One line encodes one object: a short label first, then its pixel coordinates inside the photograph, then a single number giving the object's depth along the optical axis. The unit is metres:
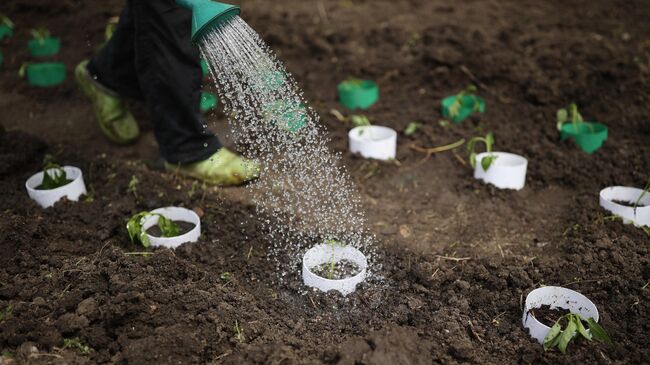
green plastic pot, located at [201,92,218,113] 3.51
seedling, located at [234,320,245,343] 2.12
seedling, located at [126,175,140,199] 3.00
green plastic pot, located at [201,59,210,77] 3.01
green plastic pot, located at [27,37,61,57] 4.37
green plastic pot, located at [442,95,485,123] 3.82
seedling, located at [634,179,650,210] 2.81
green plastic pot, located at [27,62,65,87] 4.12
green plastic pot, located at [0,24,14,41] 4.46
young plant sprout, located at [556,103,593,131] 3.55
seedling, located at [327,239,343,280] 2.46
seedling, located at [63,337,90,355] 2.03
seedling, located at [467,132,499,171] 3.18
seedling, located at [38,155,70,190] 2.93
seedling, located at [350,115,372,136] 3.63
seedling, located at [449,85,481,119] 3.78
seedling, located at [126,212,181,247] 2.56
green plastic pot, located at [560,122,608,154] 3.47
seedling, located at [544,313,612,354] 2.04
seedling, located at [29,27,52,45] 4.36
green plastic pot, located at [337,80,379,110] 3.97
